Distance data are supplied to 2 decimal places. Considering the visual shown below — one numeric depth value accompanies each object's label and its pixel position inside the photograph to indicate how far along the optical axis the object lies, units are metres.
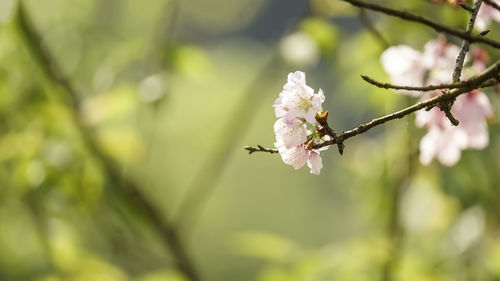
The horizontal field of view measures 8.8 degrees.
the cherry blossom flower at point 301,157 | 1.91
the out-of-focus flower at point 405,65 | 2.12
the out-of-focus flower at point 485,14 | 2.04
